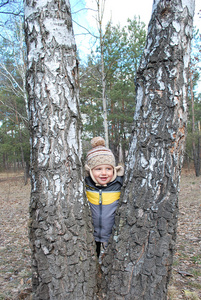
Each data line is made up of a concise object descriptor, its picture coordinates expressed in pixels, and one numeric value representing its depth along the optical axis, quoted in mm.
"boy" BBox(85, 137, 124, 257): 2035
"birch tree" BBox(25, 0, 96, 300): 1629
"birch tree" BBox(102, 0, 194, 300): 1649
